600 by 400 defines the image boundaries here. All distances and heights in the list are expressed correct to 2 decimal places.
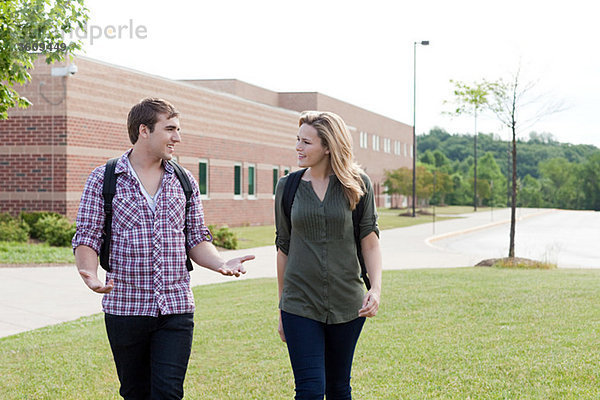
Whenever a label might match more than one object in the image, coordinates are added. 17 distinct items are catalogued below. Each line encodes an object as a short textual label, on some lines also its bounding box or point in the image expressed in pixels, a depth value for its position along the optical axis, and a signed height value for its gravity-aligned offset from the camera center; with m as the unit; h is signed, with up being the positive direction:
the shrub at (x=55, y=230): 20.53 -0.95
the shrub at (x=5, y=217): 21.61 -0.62
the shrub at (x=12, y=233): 20.33 -1.01
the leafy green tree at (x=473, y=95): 18.89 +2.62
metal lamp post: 51.62 +8.71
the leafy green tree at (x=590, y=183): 97.94 +2.23
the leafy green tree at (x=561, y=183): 99.44 +2.34
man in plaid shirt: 3.83 -0.32
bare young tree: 18.48 +2.44
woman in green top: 4.04 -0.35
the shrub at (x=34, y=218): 21.30 -0.63
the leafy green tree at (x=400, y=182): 59.59 +1.35
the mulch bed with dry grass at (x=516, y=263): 16.28 -1.40
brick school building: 22.48 +2.08
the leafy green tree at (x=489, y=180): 90.31 +2.65
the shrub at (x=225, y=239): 23.69 -1.31
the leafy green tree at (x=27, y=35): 7.37 +1.63
